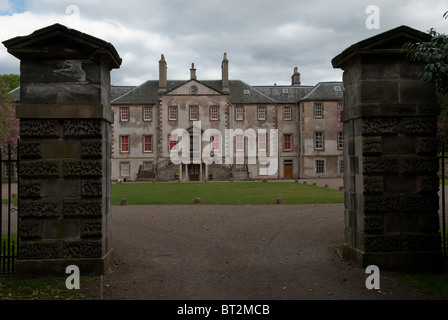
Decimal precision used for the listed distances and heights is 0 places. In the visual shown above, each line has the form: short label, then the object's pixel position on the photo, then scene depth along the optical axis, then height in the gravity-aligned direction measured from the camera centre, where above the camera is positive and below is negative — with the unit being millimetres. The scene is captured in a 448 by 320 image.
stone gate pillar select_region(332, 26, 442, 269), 6719 +104
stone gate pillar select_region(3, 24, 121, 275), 6438 +236
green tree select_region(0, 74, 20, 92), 49812 +12133
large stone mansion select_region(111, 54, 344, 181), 42094 +4668
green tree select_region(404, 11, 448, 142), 5469 +1602
